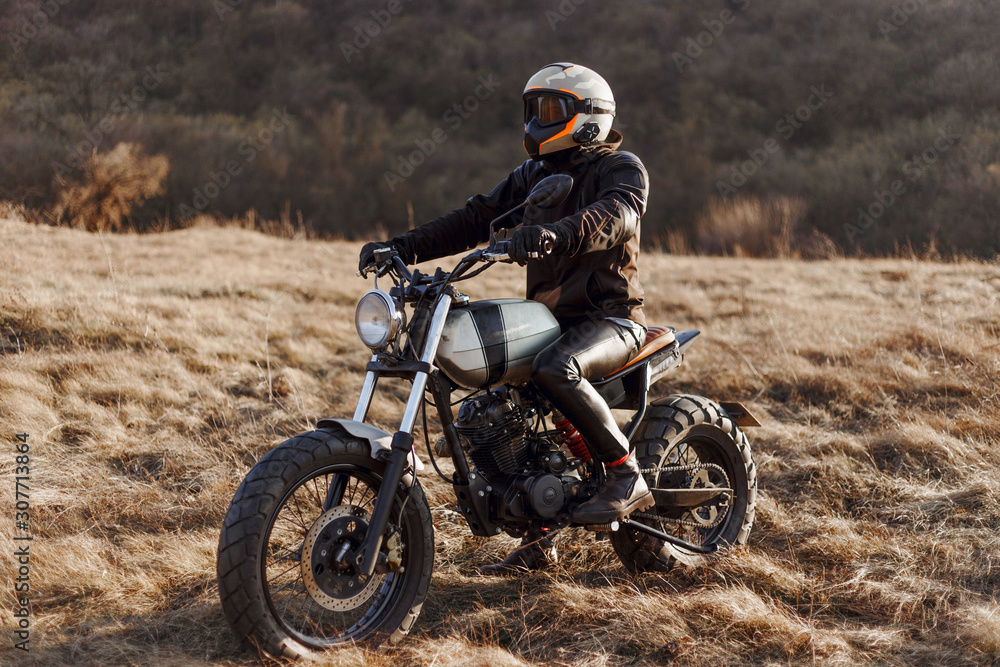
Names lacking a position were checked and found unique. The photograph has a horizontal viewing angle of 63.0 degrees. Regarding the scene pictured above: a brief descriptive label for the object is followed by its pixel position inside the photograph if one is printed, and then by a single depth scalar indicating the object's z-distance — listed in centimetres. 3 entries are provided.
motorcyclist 330
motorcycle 285
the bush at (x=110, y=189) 1702
